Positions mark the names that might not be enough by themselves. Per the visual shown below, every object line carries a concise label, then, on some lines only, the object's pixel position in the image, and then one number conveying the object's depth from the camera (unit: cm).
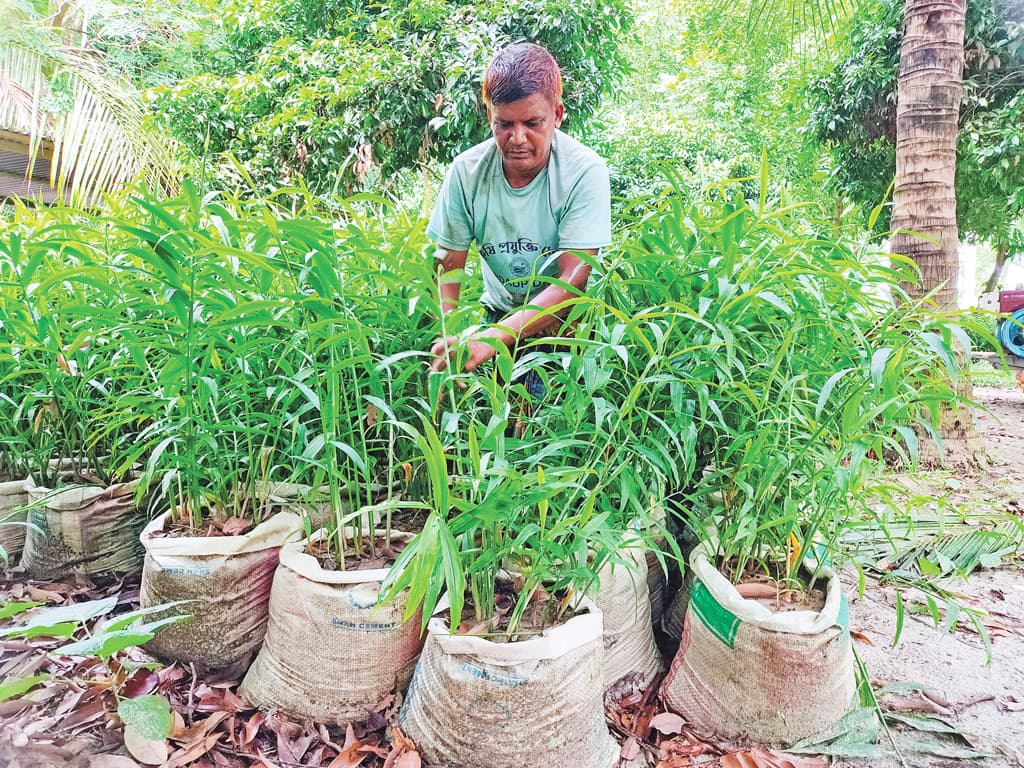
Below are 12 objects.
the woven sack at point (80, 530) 157
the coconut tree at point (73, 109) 454
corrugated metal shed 563
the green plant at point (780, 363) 105
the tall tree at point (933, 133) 259
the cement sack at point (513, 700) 97
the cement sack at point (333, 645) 110
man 128
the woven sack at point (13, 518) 166
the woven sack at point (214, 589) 122
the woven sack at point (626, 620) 125
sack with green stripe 107
